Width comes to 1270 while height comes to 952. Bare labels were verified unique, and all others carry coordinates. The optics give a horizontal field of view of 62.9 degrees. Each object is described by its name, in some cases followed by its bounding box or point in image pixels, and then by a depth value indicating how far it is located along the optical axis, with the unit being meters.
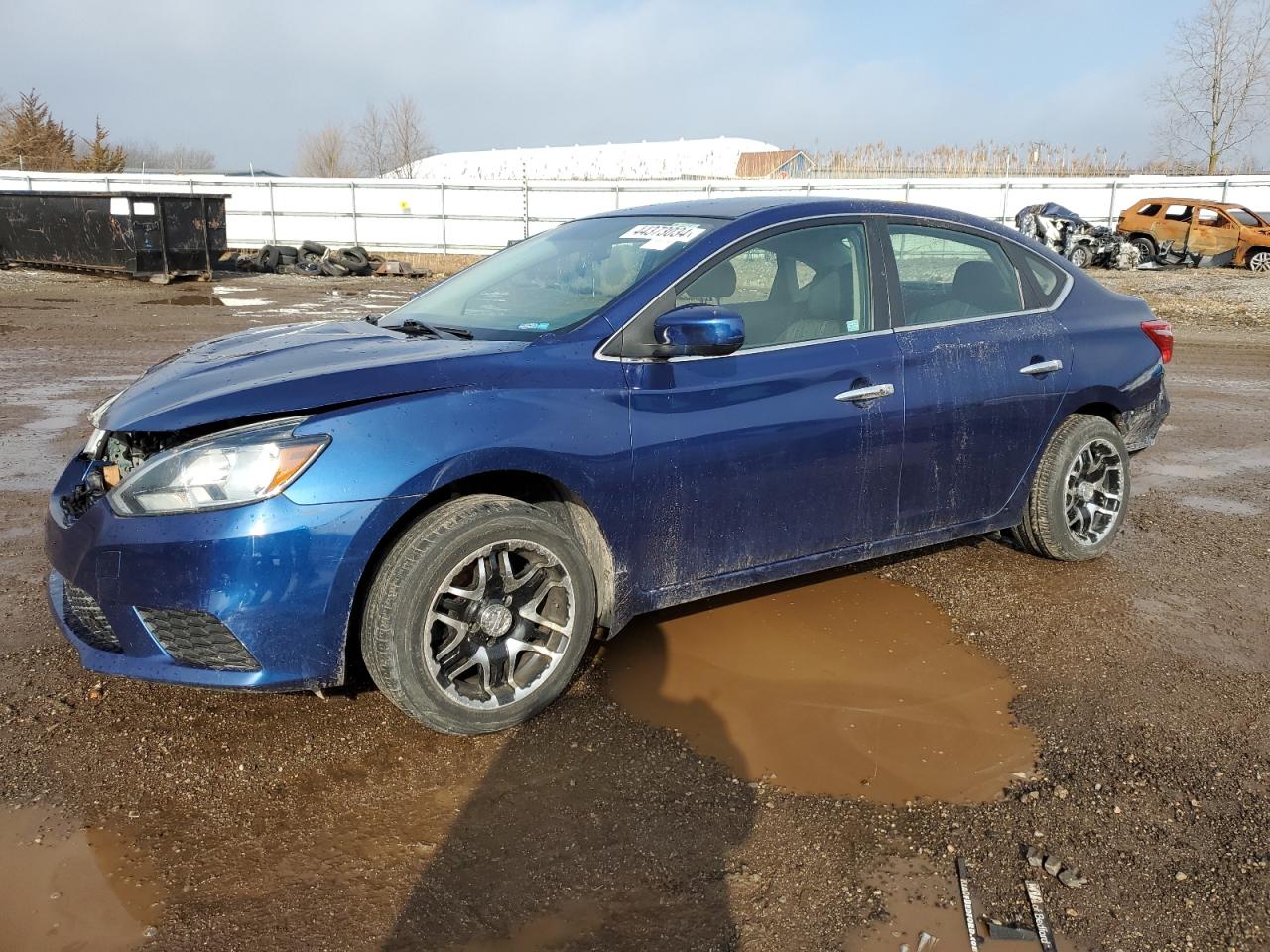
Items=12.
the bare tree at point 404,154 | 60.00
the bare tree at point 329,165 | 61.70
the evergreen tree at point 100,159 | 42.97
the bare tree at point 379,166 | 60.72
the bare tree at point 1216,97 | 38.09
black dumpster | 20.58
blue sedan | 3.00
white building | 49.53
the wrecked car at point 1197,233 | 24.28
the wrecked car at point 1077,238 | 23.98
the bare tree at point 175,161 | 72.69
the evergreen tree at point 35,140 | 43.72
